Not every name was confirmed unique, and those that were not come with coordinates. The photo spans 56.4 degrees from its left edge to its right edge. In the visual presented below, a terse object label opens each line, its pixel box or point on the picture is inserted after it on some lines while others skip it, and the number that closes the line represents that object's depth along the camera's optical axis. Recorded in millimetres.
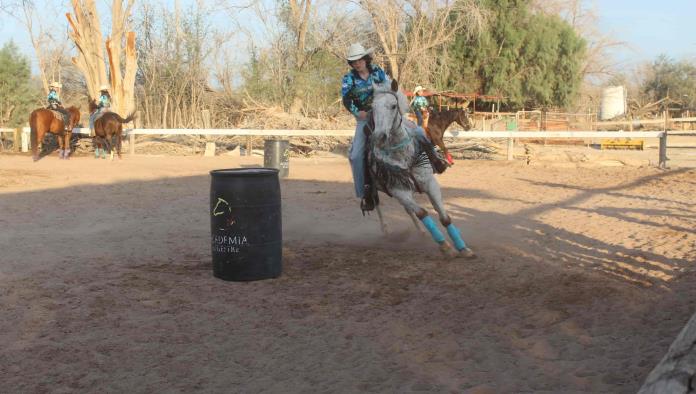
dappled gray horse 6867
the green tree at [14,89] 40375
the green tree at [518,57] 43375
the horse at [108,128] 21094
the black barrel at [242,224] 6039
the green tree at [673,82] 55578
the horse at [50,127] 20922
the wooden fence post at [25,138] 26531
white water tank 48625
